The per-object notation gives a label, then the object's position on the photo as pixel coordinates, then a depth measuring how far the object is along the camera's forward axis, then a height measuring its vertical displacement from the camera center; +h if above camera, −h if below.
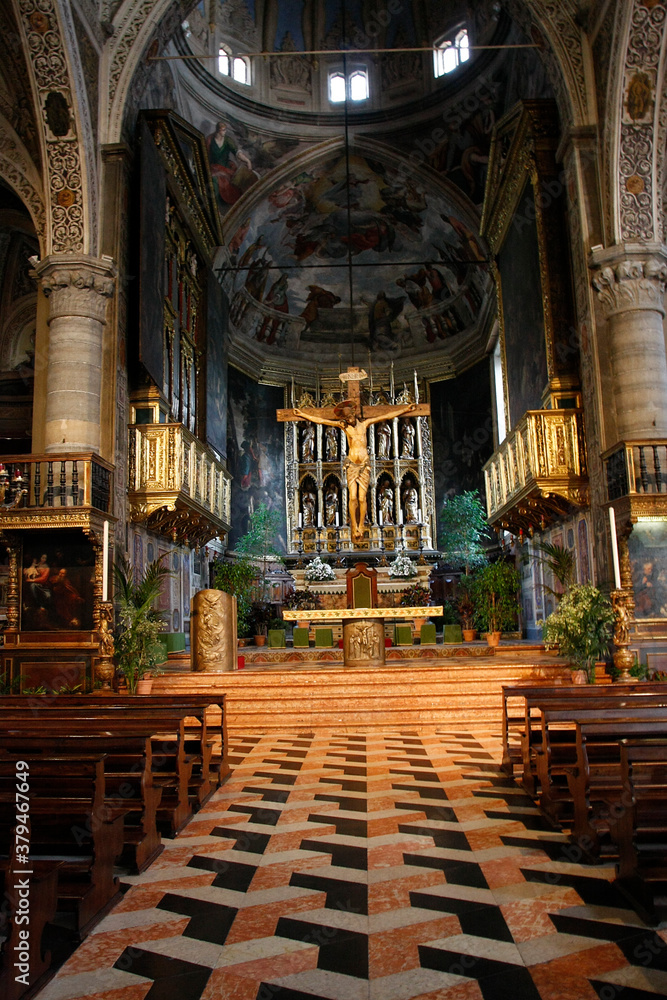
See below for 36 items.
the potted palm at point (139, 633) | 11.83 -0.23
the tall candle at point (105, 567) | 11.04 +0.76
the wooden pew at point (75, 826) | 4.03 -1.16
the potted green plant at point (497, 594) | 18.55 +0.28
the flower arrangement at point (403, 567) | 24.02 +1.28
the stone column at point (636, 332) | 13.38 +4.71
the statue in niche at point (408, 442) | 29.08 +6.18
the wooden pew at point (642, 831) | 4.05 -1.29
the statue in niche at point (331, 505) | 28.81 +3.95
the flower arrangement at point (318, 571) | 23.42 +1.22
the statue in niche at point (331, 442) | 29.50 +6.37
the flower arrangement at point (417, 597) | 21.55 +0.32
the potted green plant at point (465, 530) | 24.56 +2.45
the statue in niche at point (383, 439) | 29.12 +6.38
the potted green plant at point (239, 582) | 20.38 +0.86
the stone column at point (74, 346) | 13.64 +4.87
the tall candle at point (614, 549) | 10.75 +0.74
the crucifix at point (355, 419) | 17.81 +4.43
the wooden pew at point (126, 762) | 4.82 -0.98
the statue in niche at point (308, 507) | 28.72 +3.87
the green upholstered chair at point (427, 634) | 20.11 -0.66
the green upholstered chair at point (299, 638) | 20.53 -0.67
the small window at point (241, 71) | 24.42 +16.95
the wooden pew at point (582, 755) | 5.14 -1.15
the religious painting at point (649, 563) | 12.58 +0.61
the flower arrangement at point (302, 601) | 22.45 +0.34
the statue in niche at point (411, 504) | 28.42 +3.81
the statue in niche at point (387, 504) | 28.56 +3.86
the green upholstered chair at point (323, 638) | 20.64 -0.68
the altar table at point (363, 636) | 13.92 -0.45
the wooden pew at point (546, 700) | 6.52 -0.86
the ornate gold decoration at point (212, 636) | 12.98 -0.34
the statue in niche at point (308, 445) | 29.30 +6.24
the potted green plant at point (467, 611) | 20.99 -0.11
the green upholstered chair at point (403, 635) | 20.62 -0.68
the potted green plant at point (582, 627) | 11.56 -0.35
